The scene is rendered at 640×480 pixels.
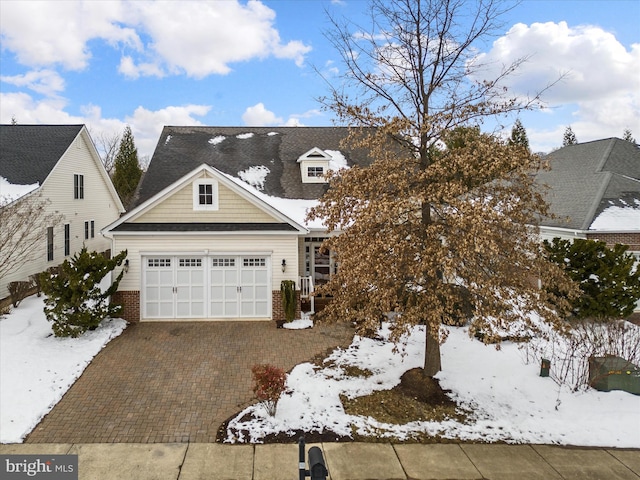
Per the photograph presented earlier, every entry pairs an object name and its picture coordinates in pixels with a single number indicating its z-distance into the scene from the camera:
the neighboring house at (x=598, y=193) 15.40
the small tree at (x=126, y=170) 35.38
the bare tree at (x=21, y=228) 15.25
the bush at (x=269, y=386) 8.07
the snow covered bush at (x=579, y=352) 9.56
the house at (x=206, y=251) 14.34
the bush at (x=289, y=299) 14.23
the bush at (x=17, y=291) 15.36
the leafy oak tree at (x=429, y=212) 7.86
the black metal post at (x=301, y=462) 4.77
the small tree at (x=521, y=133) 44.90
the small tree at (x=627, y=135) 57.84
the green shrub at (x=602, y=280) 13.10
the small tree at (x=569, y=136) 56.59
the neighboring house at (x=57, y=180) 18.55
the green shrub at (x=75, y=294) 12.02
